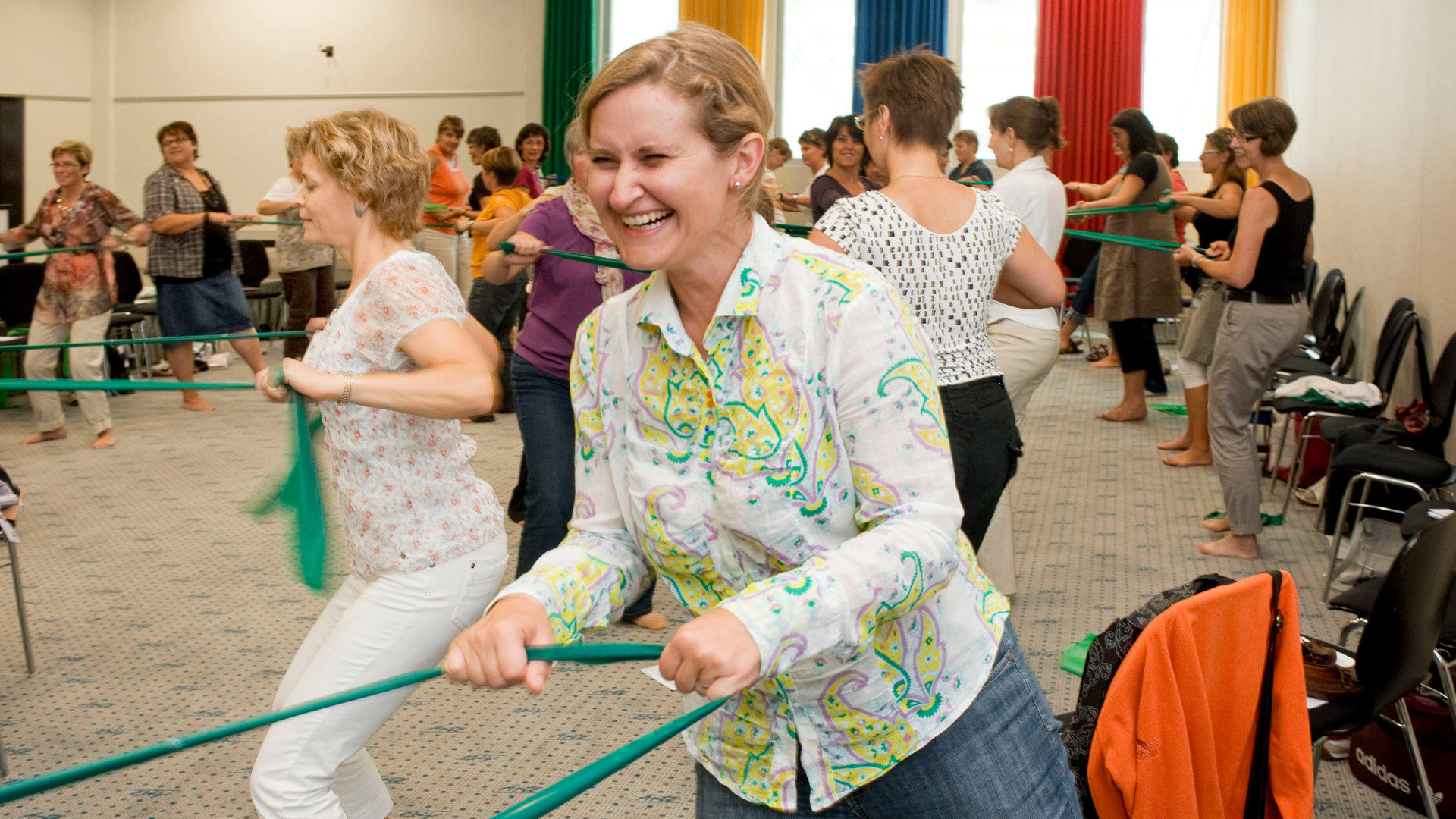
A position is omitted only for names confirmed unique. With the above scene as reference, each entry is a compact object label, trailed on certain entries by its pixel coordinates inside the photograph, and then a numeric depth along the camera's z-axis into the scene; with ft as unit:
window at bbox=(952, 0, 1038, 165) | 38.60
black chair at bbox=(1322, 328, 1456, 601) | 13.62
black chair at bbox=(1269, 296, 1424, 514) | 16.83
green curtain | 40.52
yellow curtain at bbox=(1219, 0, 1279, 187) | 36.27
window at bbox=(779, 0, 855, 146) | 40.22
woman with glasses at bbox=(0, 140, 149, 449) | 22.24
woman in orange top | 27.96
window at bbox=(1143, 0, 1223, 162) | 37.65
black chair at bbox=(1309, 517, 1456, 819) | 7.88
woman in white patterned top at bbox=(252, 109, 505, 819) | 6.53
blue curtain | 38.47
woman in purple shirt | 11.47
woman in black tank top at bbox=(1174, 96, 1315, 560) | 14.57
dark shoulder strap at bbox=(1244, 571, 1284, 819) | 7.00
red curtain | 37.35
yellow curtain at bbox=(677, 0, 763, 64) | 39.86
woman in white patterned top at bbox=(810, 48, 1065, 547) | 8.94
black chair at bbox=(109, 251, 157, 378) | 27.84
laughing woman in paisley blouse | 3.77
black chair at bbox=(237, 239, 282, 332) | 32.22
